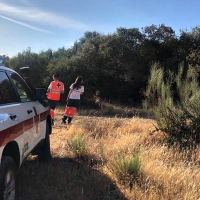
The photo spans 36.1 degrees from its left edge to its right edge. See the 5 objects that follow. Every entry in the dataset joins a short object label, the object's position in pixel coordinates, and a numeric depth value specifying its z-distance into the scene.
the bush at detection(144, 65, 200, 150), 6.38
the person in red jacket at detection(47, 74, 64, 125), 10.40
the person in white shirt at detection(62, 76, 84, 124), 10.05
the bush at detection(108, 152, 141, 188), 4.33
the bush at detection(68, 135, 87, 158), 5.67
